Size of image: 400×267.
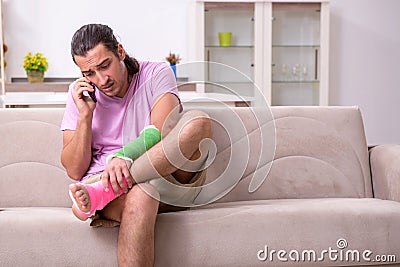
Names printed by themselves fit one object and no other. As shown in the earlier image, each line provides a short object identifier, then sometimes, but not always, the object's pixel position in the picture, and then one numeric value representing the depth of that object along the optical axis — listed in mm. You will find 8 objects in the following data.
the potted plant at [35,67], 5066
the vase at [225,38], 5375
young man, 1904
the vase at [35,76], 5080
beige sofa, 2035
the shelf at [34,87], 4957
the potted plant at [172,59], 5200
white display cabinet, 5328
